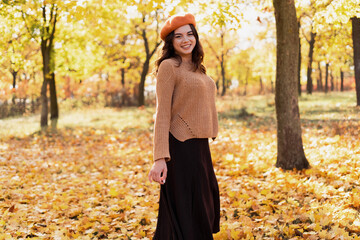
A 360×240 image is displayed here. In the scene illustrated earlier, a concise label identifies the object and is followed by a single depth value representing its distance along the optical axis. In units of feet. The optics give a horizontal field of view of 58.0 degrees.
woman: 7.89
